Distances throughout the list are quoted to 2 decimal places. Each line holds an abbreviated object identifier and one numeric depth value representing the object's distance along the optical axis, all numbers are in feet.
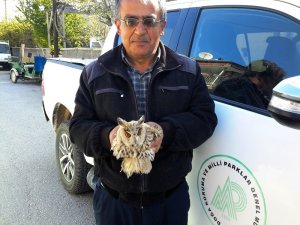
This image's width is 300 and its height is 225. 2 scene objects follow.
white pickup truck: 5.23
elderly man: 5.81
